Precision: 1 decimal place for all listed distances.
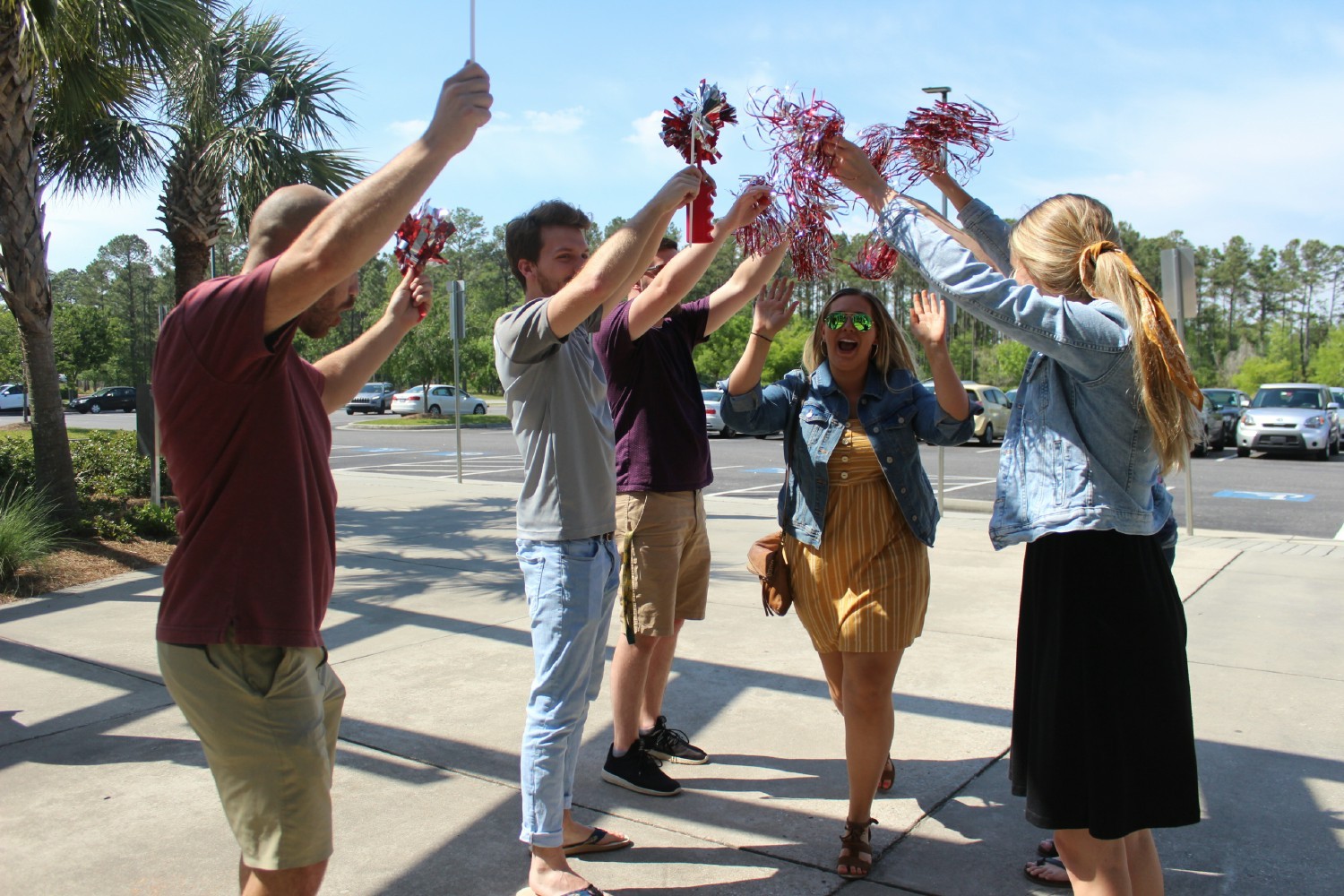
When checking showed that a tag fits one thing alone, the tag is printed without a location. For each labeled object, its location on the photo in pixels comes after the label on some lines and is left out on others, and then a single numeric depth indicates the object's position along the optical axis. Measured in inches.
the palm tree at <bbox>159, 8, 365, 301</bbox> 457.7
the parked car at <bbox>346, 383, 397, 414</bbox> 1738.4
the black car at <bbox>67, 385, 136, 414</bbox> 1920.5
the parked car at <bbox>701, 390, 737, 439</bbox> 1042.1
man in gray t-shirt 108.0
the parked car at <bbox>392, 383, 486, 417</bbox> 1620.3
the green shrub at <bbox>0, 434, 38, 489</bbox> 359.9
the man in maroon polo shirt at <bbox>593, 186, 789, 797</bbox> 140.1
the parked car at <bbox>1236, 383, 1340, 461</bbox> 796.6
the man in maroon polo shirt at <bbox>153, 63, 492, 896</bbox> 70.9
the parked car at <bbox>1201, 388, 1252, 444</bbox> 976.9
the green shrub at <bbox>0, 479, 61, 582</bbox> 263.9
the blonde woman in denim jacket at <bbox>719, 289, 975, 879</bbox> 118.6
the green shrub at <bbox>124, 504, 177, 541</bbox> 339.3
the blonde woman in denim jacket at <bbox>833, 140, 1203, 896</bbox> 87.6
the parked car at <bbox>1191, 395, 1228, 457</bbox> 858.8
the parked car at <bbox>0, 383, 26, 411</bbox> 1921.8
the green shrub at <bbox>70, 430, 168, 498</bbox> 418.9
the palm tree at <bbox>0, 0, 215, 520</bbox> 306.2
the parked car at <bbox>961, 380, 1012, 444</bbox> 949.8
